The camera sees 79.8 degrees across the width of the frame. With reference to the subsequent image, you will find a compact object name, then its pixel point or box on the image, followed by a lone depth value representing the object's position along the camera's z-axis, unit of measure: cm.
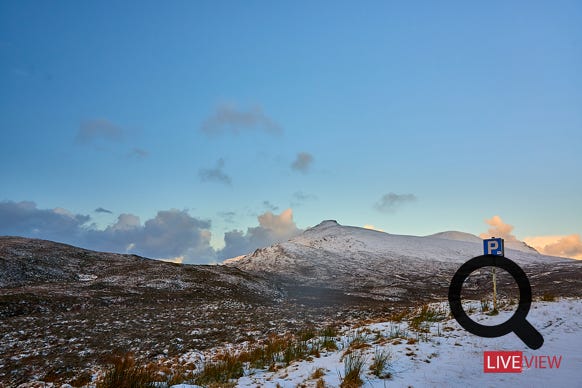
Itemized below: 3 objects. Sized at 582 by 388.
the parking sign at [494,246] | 1693
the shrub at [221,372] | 954
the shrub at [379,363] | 933
